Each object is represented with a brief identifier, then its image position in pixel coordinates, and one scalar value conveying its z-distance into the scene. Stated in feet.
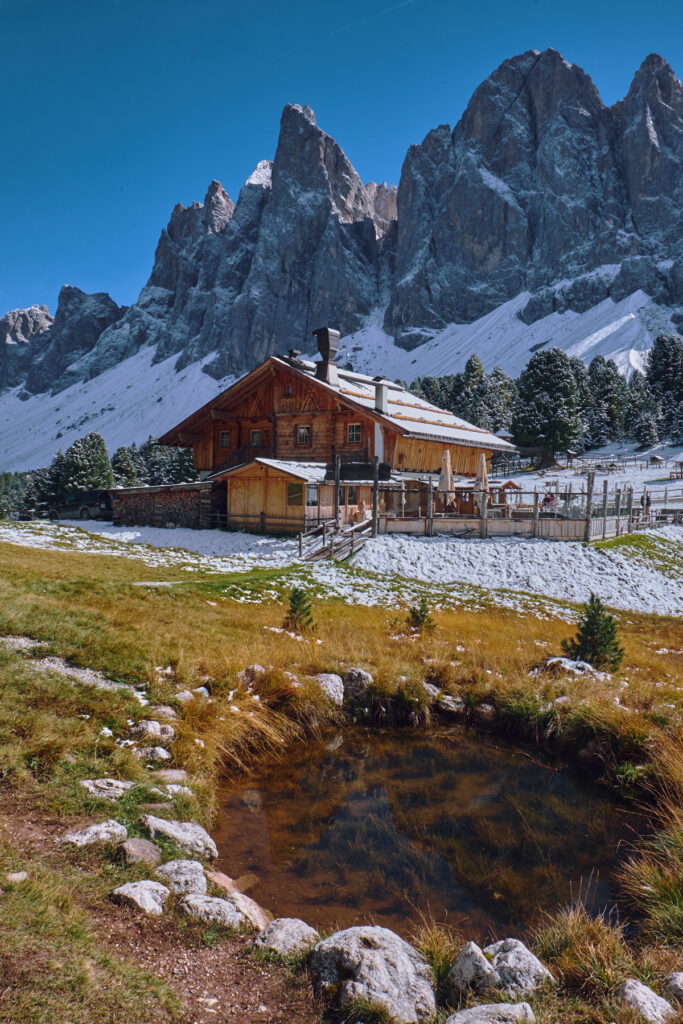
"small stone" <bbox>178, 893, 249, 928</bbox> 16.03
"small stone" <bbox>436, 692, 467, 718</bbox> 35.45
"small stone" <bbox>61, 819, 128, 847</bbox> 17.94
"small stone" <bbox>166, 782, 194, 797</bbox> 22.76
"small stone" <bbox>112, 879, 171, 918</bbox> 15.76
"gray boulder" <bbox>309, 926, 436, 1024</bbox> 13.93
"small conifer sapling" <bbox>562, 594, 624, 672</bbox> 41.24
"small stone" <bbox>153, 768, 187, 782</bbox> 23.65
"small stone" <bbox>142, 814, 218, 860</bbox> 19.76
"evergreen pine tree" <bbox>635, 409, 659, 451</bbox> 243.40
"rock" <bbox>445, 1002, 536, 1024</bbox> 12.81
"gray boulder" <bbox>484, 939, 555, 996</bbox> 14.40
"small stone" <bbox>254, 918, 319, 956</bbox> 15.60
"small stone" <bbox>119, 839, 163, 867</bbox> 17.67
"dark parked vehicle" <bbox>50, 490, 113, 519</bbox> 147.84
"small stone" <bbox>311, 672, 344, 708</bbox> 34.53
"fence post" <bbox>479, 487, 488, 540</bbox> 92.12
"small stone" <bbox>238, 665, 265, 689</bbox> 32.91
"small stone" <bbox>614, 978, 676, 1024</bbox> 13.07
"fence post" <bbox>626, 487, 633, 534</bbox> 99.14
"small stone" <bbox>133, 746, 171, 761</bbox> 24.98
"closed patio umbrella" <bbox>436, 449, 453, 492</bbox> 101.19
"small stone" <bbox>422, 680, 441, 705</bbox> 35.63
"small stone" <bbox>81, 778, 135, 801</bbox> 20.95
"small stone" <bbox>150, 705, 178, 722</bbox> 28.04
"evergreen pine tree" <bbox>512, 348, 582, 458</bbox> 229.25
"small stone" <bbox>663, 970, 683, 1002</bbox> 13.83
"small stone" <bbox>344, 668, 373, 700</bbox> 35.58
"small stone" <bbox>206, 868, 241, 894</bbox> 18.35
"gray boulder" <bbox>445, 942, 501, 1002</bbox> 14.51
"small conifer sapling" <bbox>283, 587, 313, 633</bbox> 45.55
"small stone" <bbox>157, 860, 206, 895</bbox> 17.33
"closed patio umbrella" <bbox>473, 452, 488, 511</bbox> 105.21
